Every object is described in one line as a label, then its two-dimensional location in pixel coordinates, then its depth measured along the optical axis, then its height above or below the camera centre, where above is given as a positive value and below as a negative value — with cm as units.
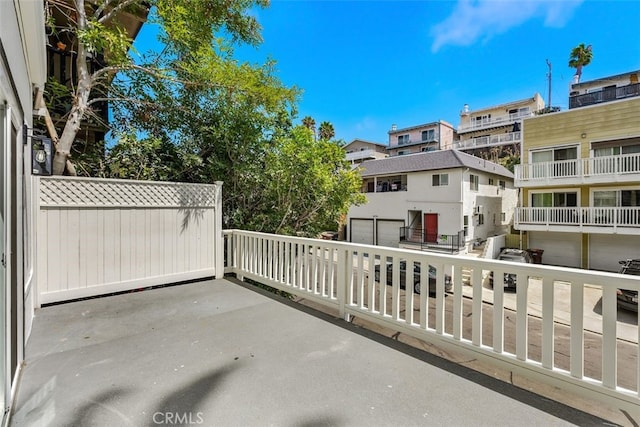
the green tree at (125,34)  419 +287
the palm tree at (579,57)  2292 +1260
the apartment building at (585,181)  1045 +130
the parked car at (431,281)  791 -200
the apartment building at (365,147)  3030 +722
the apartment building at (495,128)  2511 +819
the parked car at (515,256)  1106 -163
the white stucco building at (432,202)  1496 +67
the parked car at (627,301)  427 -142
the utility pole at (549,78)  2398 +1205
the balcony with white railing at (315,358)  172 -118
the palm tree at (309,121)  2490 +798
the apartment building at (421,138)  2866 +787
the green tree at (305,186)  530 +51
